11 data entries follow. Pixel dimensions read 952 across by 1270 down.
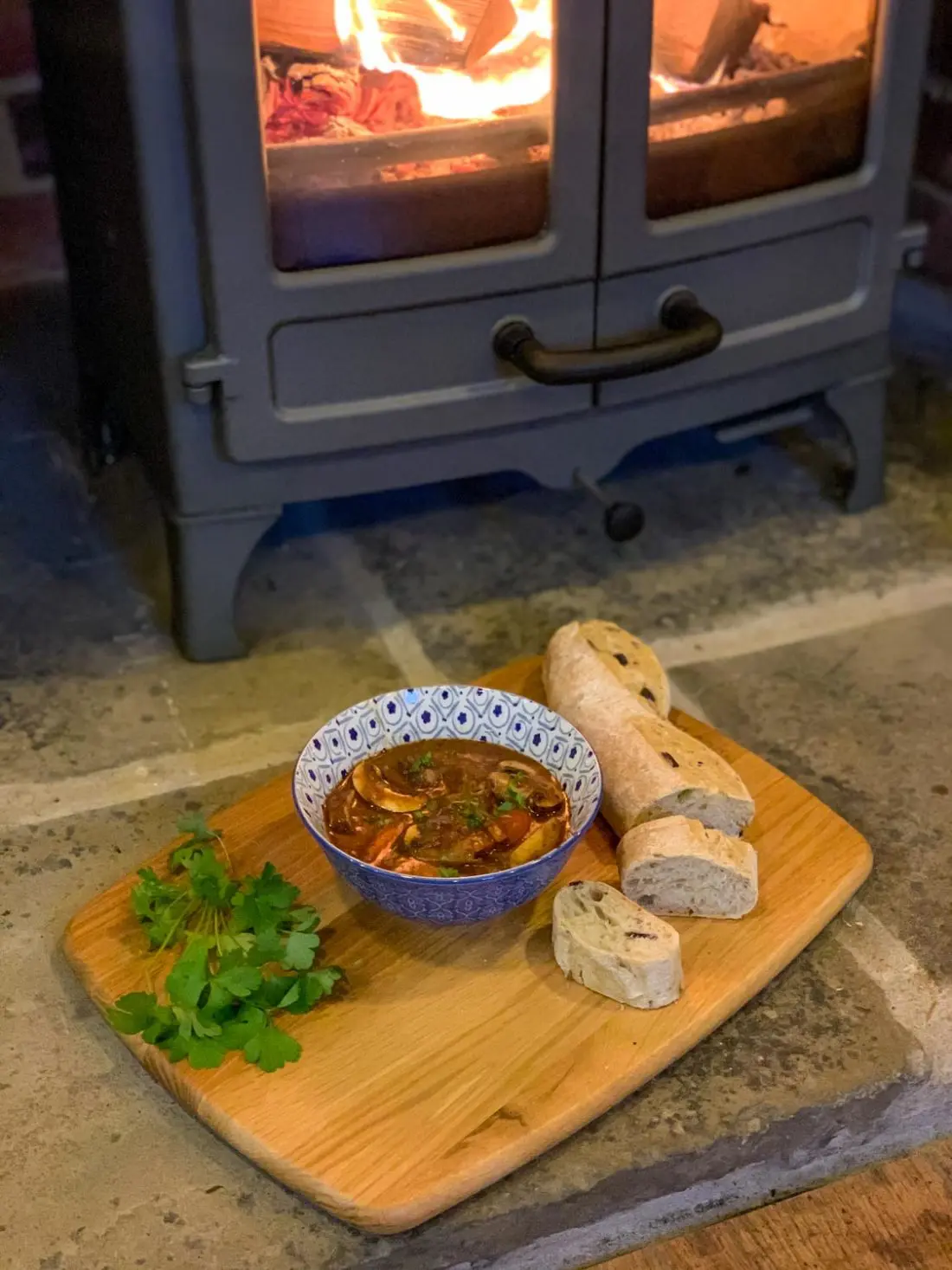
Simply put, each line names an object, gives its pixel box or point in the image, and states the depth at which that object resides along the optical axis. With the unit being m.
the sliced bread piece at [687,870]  0.96
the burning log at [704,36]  1.23
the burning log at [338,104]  1.14
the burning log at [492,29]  1.17
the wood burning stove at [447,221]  1.13
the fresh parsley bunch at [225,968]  0.88
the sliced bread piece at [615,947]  0.90
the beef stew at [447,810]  0.93
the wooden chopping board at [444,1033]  0.83
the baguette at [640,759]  1.00
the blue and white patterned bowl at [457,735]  0.90
